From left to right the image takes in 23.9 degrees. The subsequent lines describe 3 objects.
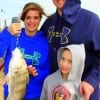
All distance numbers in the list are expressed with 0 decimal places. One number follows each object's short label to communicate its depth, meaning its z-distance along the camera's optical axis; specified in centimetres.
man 195
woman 206
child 192
